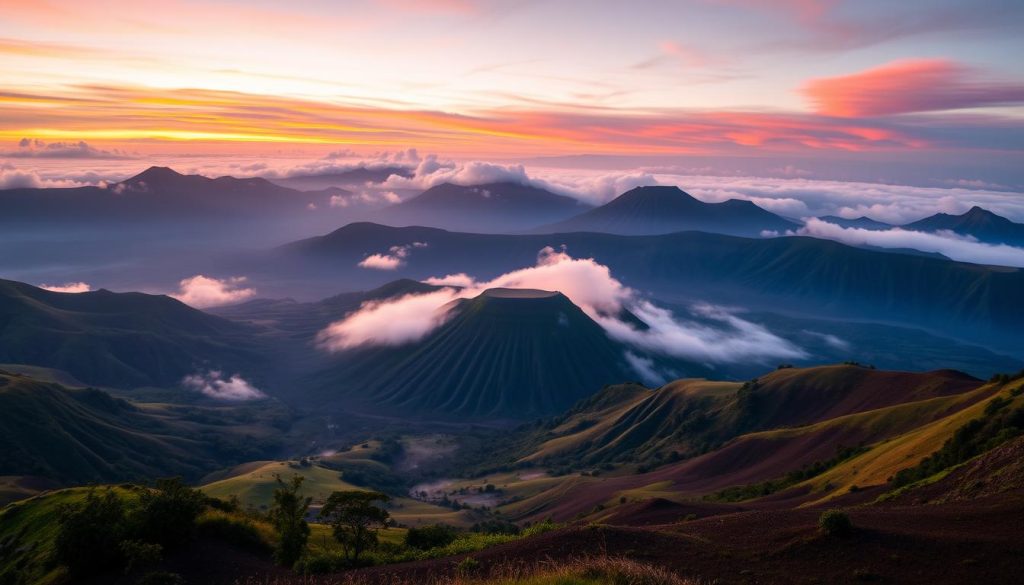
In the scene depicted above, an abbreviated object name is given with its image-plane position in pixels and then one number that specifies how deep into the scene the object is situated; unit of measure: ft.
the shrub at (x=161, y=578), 81.41
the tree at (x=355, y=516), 102.83
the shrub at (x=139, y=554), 85.15
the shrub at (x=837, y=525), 78.07
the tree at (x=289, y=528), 102.47
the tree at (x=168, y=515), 92.27
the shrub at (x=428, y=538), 126.11
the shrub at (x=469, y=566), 82.41
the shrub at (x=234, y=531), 102.53
